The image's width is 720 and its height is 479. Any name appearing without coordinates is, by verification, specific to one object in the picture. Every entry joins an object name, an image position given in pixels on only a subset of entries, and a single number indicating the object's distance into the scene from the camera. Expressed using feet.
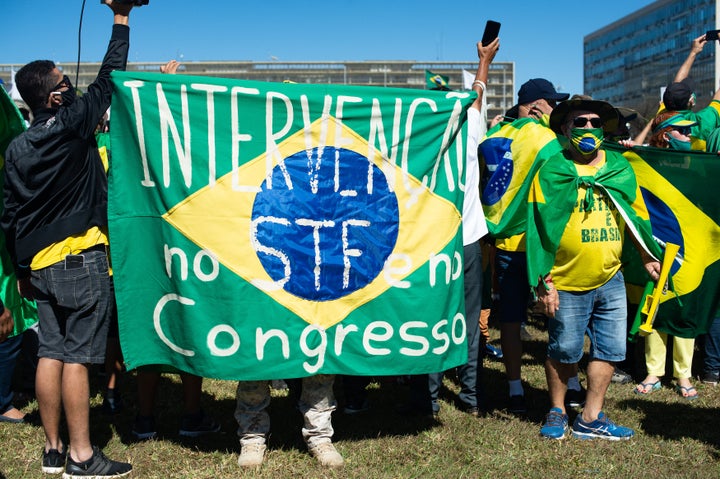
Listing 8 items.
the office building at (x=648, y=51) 322.86
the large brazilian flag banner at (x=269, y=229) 13.29
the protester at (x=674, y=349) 19.07
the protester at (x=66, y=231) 12.75
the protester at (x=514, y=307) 17.15
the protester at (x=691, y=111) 20.22
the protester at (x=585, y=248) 14.67
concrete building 453.58
